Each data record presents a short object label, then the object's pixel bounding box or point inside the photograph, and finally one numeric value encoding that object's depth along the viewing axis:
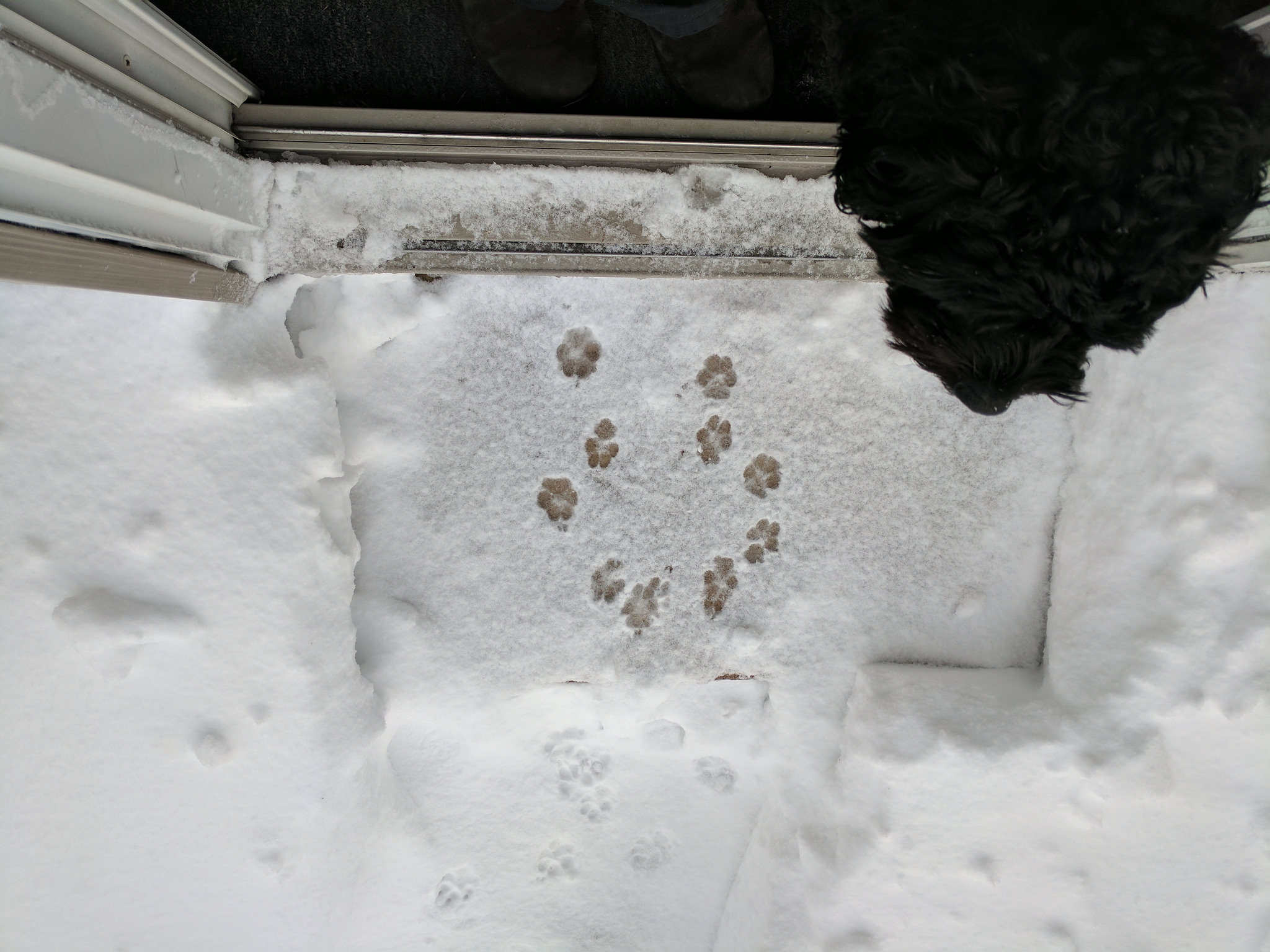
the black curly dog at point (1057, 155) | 0.58
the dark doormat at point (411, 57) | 0.98
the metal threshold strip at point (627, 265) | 1.06
